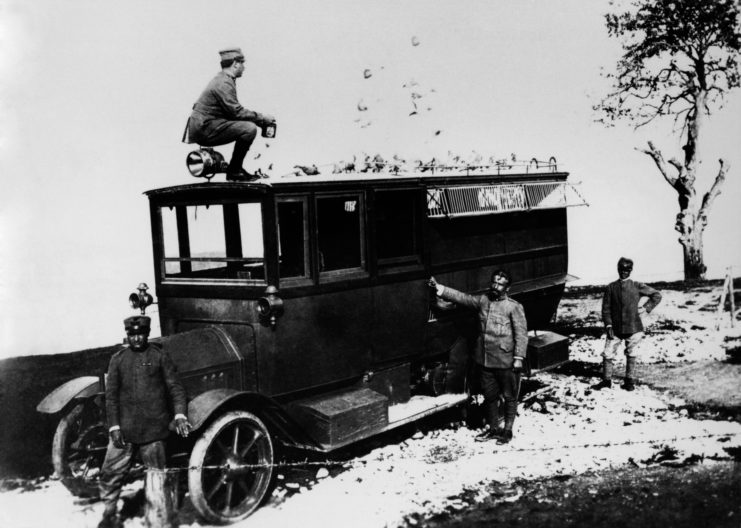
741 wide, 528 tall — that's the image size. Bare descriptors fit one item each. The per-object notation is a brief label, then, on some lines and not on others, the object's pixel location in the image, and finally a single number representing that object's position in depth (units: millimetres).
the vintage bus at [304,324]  5164
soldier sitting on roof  5523
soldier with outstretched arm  6555
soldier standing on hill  8172
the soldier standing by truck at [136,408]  4590
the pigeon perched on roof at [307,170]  6176
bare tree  11172
